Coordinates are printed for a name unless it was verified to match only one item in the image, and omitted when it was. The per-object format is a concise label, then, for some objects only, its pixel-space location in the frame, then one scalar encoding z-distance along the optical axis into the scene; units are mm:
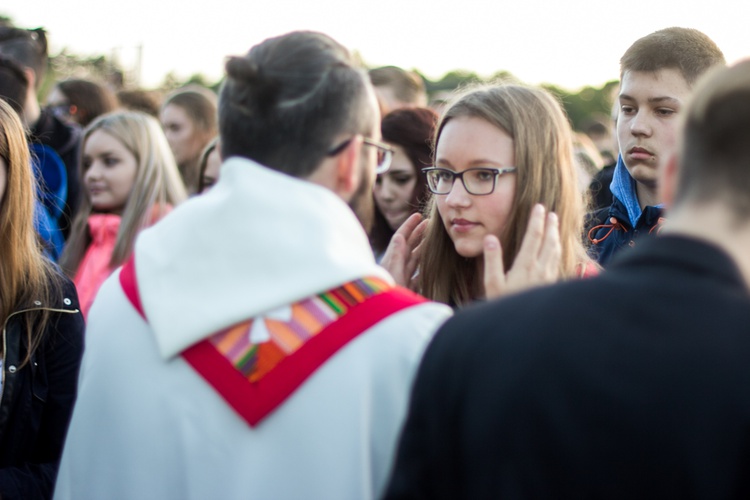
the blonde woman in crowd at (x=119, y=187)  4961
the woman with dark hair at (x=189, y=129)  6559
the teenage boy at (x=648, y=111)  3588
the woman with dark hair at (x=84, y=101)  7008
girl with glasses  2943
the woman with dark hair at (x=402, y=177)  4406
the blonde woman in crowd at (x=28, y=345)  2756
